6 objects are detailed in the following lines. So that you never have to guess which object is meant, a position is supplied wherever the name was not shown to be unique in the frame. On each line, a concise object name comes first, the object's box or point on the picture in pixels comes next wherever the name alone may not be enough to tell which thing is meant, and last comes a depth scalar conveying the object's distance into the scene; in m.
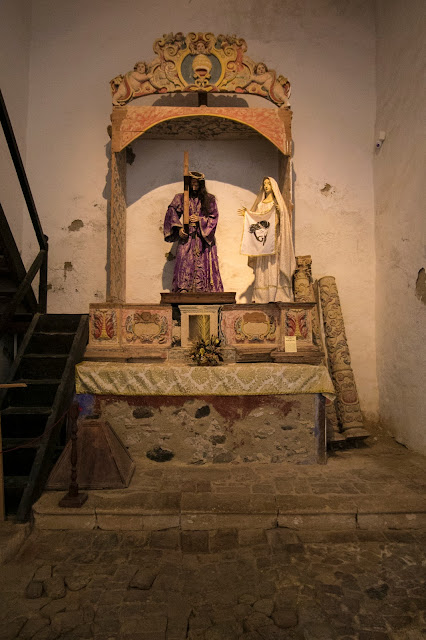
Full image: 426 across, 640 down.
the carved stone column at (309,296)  5.68
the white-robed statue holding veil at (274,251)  5.77
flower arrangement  4.88
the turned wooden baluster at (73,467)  3.65
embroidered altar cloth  4.58
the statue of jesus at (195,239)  6.23
